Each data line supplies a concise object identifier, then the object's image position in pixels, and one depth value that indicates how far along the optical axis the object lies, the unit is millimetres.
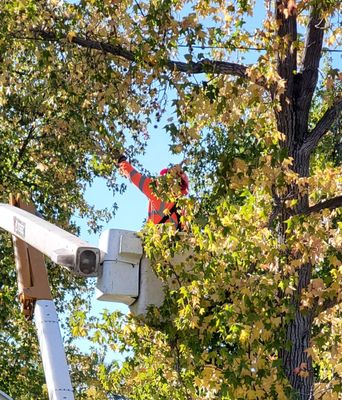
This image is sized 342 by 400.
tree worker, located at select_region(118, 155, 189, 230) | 17797
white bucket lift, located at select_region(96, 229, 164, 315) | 10641
